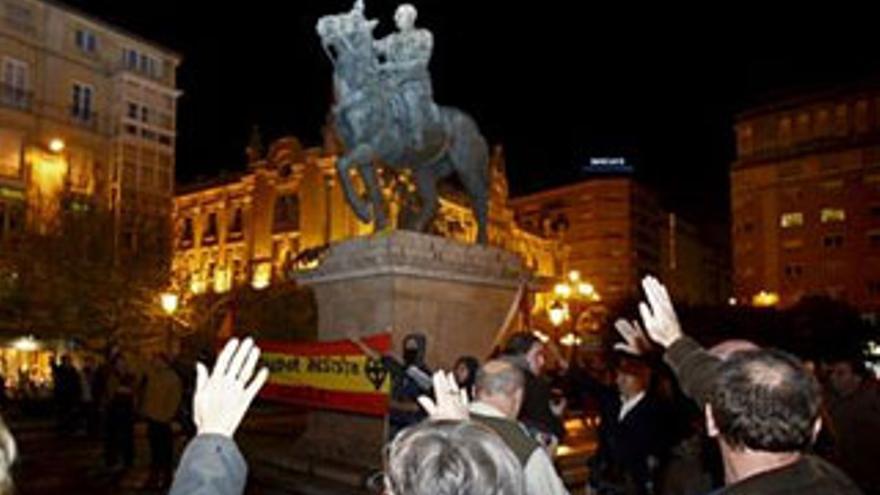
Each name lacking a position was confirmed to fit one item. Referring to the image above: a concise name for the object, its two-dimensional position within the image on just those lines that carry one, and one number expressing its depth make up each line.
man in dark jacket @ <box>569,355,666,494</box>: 7.30
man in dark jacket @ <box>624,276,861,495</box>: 2.97
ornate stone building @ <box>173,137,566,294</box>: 66.81
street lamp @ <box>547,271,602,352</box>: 25.86
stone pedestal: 11.31
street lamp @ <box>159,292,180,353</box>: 25.94
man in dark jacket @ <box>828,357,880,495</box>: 7.13
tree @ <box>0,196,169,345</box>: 37.78
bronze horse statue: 11.39
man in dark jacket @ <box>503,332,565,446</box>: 7.32
